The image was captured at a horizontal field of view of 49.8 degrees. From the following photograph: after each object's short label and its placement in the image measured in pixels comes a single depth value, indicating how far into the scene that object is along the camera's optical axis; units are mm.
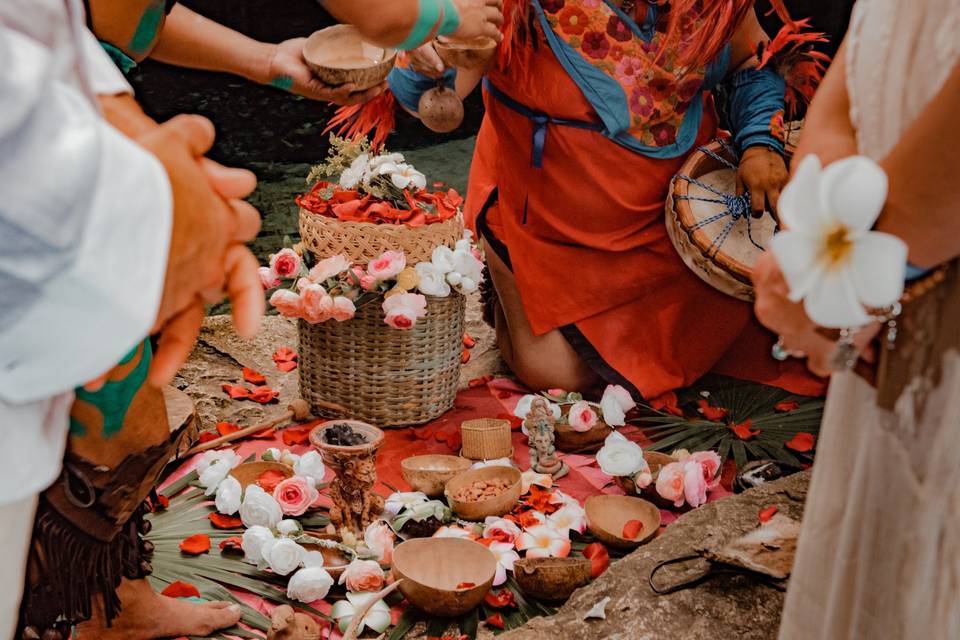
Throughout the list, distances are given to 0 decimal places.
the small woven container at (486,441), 2832
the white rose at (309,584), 2160
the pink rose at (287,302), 2771
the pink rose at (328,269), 2807
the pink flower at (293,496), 2455
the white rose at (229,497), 2455
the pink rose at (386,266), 2771
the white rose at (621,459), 2674
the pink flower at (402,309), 2787
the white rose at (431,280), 2840
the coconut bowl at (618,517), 2428
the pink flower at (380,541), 2295
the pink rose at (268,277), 2932
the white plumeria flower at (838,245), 903
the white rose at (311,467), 2586
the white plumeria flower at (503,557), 2270
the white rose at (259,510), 2375
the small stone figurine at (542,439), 2777
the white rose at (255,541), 2262
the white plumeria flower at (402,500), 2504
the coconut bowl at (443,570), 2098
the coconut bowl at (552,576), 2195
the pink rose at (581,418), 2926
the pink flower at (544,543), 2374
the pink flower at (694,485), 2598
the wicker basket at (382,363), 2904
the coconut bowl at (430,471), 2621
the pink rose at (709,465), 2639
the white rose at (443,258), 2885
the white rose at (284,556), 2211
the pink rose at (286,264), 2863
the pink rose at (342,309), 2764
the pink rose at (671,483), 2594
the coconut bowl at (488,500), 2479
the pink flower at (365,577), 2185
